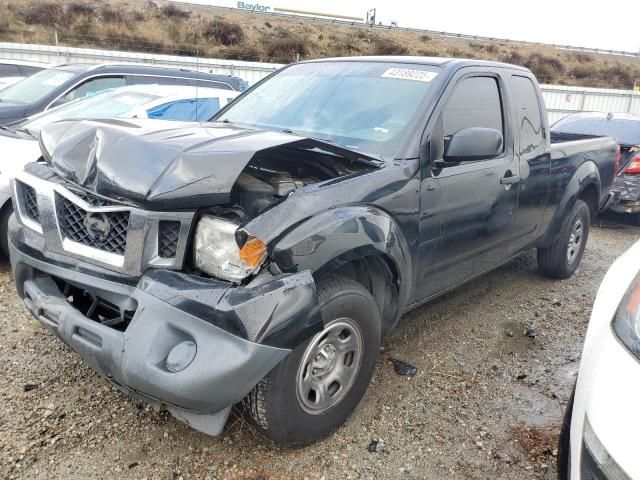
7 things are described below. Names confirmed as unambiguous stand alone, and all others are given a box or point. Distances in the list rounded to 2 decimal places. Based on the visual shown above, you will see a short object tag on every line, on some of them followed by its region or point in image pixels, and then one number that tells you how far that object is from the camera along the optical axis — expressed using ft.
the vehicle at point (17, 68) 36.78
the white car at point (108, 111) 13.39
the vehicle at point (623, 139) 23.56
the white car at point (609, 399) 4.62
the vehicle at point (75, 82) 22.26
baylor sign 150.58
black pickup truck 6.51
